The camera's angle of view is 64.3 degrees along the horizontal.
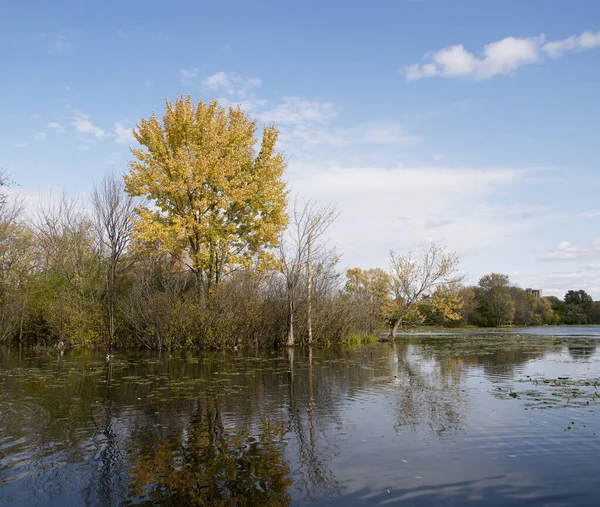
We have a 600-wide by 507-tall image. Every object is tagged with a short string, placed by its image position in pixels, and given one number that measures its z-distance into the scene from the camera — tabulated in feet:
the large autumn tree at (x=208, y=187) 75.10
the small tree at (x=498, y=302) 212.23
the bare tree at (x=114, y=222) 85.51
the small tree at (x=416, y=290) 107.96
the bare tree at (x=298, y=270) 82.07
